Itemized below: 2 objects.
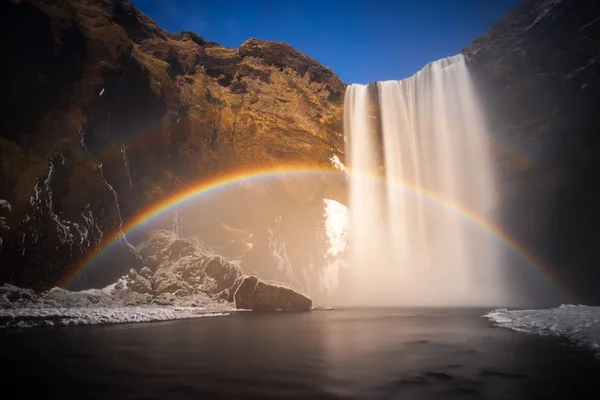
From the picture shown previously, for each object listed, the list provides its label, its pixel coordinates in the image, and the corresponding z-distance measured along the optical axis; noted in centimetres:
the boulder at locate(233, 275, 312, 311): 2858
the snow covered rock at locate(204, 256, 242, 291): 3047
